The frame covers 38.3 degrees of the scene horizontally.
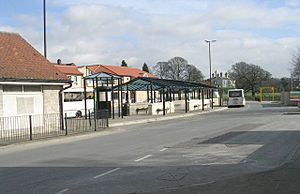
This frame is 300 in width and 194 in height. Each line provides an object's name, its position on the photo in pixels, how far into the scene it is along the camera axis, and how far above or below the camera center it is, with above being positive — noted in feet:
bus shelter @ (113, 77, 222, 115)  139.91 +3.92
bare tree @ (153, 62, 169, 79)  376.48 +23.14
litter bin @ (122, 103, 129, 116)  139.64 -4.12
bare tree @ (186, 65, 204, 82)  369.75 +18.20
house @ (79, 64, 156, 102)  312.71 +20.86
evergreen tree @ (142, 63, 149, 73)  489.21 +32.87
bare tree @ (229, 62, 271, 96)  373.61 +15.84
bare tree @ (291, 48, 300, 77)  227.98 +13.28
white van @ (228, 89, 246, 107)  214.28 -1.89
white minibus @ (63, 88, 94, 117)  133.60 -1.73
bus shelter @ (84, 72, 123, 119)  115.55 +0.79
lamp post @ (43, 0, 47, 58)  94.89 +12.83
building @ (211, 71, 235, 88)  458.74 +15.29
